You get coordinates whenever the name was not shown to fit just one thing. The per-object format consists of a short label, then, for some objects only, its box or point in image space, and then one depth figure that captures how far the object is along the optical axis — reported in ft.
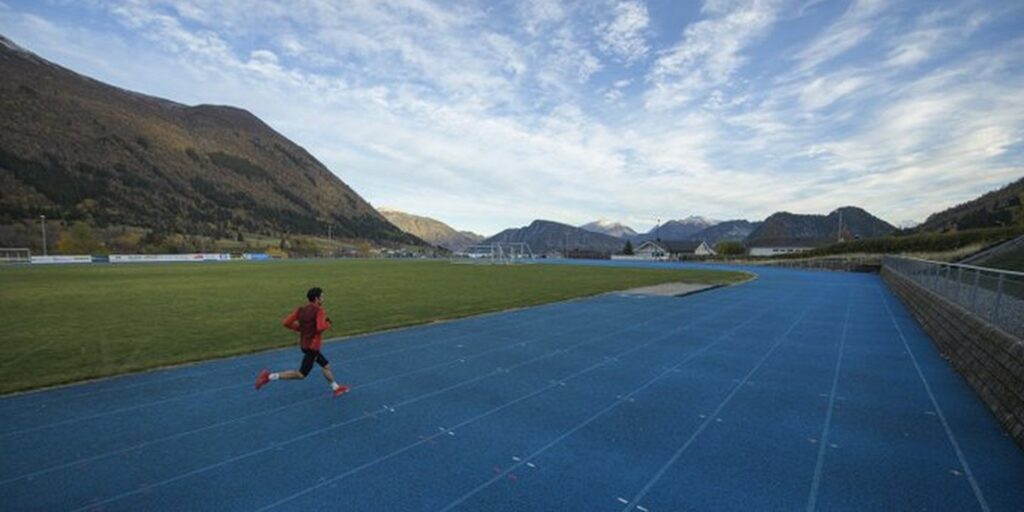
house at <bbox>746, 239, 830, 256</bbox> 414.00
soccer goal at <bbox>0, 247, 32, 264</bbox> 207.22
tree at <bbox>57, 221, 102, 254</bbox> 290.56
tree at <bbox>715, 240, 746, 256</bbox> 380.17
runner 23.39
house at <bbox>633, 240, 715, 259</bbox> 387.55
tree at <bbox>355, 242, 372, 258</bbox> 435.53
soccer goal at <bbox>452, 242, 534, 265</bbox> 234.29
